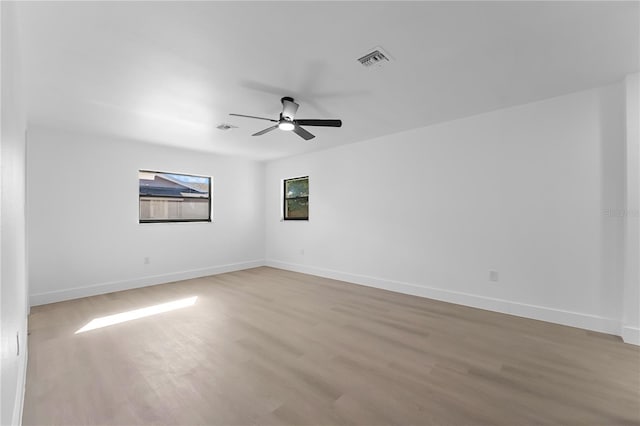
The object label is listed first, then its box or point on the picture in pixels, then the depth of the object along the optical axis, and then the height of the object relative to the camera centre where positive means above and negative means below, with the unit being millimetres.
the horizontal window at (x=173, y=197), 4961 +299
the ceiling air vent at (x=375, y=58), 2238 +1298
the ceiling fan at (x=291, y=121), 3004 +1017
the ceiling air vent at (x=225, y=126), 3936 +1247
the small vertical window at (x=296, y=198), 6027 +309
